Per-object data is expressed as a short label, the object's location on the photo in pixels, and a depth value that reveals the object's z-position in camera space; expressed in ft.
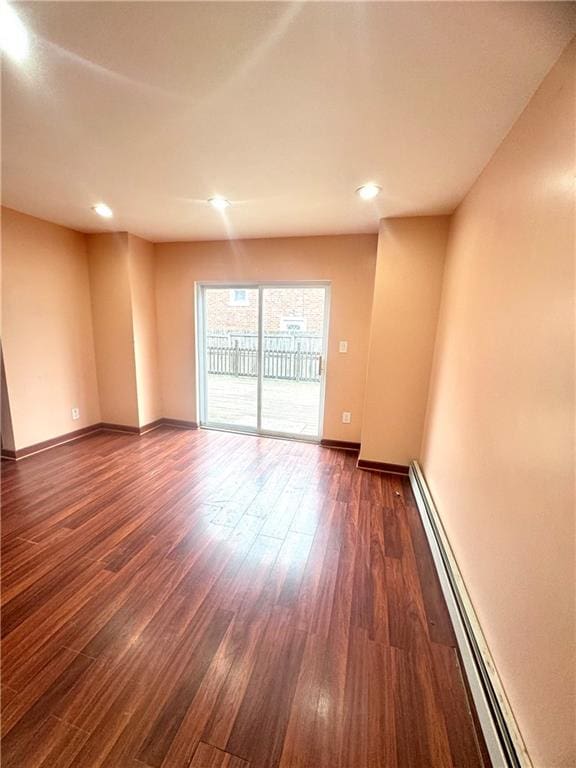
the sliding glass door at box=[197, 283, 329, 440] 11.81
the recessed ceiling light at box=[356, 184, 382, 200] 6.84
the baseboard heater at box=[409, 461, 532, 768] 3.02
